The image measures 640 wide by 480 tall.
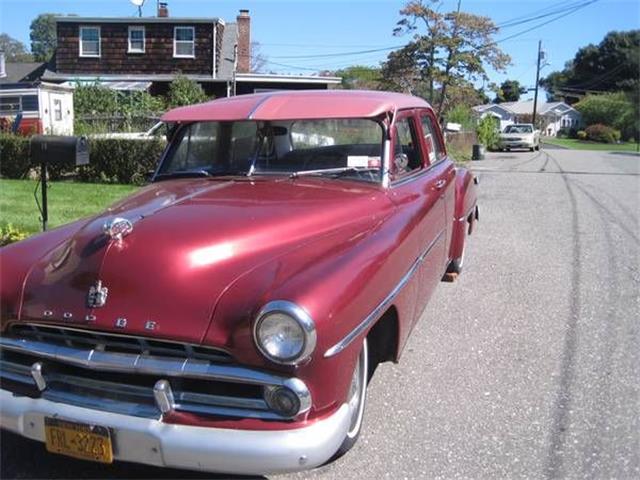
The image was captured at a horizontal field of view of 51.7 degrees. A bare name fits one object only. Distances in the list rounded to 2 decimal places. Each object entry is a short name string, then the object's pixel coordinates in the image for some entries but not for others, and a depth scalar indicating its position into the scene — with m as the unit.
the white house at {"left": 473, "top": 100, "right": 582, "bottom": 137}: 90.81
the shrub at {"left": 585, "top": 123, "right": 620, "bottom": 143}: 60.38
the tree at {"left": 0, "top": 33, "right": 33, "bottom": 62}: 80.25
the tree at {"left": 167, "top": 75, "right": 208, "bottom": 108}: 26.09
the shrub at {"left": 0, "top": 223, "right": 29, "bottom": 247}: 6.48
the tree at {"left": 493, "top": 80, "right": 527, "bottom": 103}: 116.00
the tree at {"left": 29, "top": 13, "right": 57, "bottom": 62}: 98.47
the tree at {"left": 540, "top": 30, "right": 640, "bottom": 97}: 81.75
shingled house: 28.69
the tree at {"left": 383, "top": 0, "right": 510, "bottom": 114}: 29.53
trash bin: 24.02
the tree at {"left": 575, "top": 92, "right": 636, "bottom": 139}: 64.68
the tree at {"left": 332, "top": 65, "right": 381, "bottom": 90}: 57.49
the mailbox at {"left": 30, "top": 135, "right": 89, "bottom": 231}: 5.53
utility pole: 58.18
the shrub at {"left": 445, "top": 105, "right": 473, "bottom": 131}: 28.84
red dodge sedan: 2.55
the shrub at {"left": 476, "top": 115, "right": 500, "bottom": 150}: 34.03
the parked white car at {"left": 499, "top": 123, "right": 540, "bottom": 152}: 35.16
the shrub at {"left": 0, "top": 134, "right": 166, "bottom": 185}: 12.88
